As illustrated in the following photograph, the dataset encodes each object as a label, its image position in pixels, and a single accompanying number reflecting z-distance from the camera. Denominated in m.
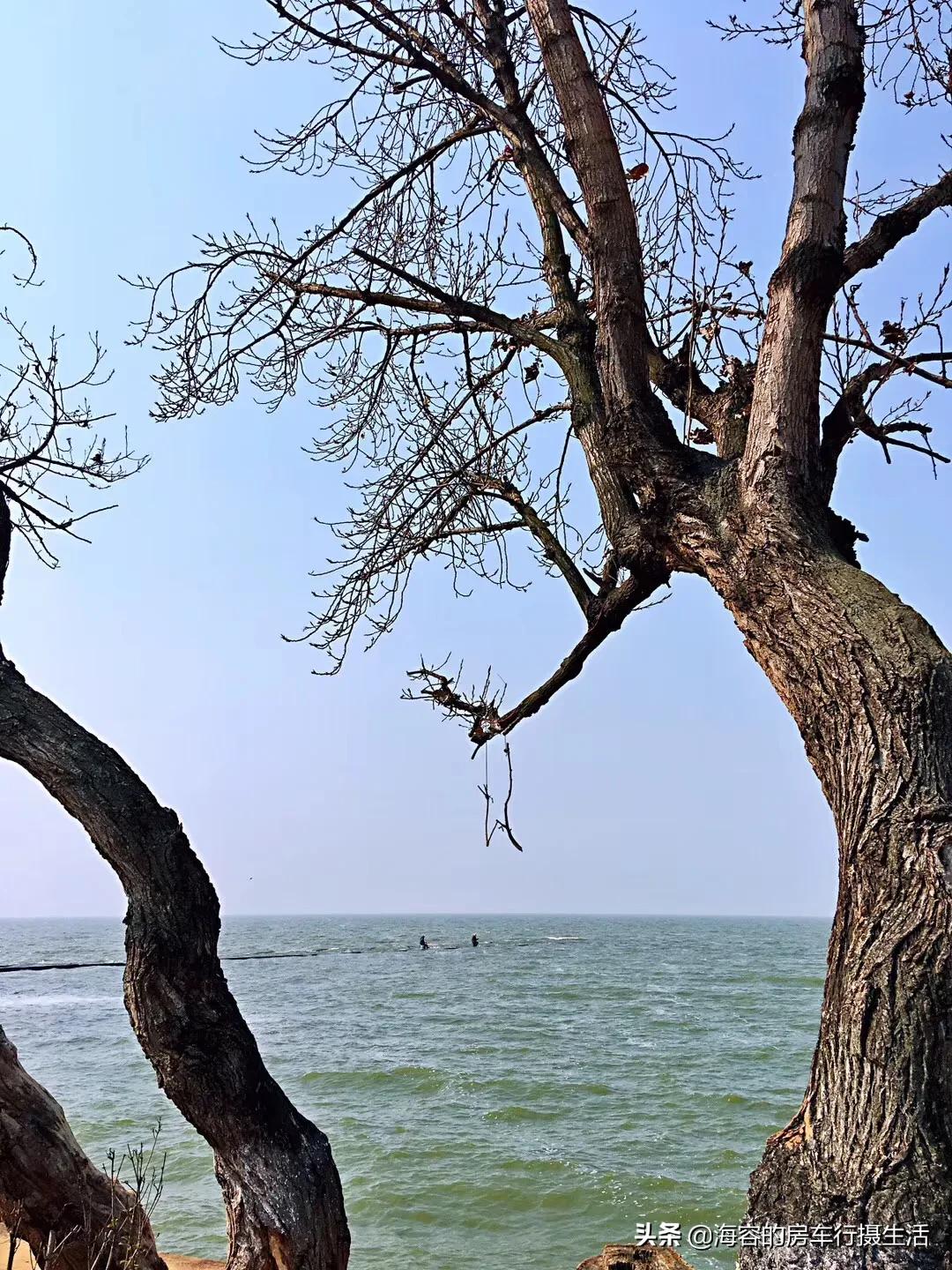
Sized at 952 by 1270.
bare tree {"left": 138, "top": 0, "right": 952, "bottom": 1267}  2.16
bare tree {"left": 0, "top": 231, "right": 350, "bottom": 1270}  3.68
